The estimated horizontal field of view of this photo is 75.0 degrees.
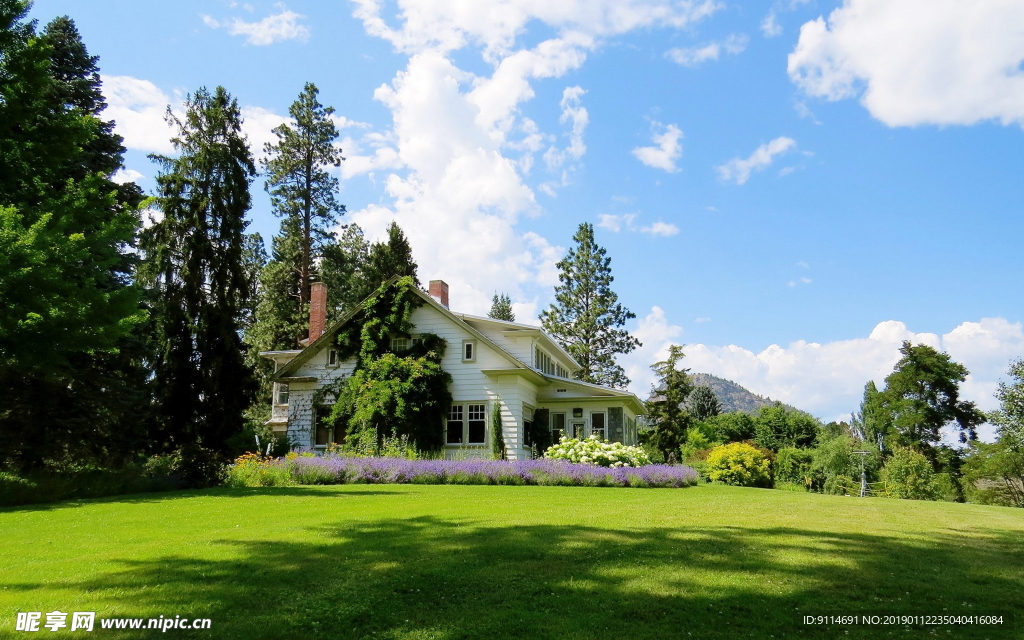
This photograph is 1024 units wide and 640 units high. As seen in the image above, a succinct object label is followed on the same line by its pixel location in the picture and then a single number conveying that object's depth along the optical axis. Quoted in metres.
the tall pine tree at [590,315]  52.78
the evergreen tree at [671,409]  42.78
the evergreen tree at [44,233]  11.36
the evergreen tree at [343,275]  43.84
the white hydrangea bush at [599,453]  23.30
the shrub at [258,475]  17.14
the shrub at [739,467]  26.98
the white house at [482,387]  27.48
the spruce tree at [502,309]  74.31
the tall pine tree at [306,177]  42.84
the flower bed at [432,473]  17.77
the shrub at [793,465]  30.88
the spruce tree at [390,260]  45.59
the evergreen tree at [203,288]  28.02
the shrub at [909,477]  23.47
